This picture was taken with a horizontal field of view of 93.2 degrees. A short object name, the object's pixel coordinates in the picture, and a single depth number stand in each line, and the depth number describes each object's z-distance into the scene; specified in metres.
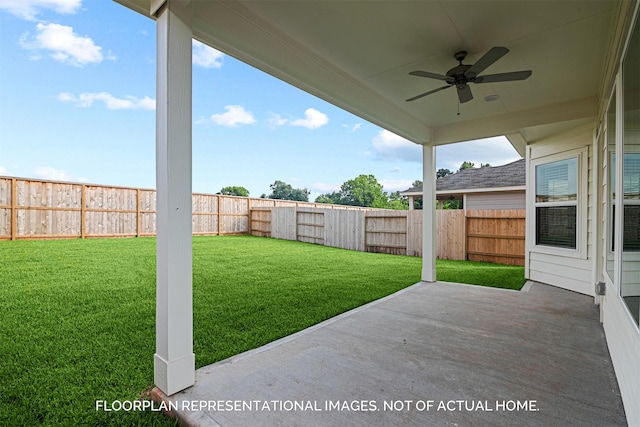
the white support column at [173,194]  1.71
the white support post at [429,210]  4.95
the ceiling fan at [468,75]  2.50
